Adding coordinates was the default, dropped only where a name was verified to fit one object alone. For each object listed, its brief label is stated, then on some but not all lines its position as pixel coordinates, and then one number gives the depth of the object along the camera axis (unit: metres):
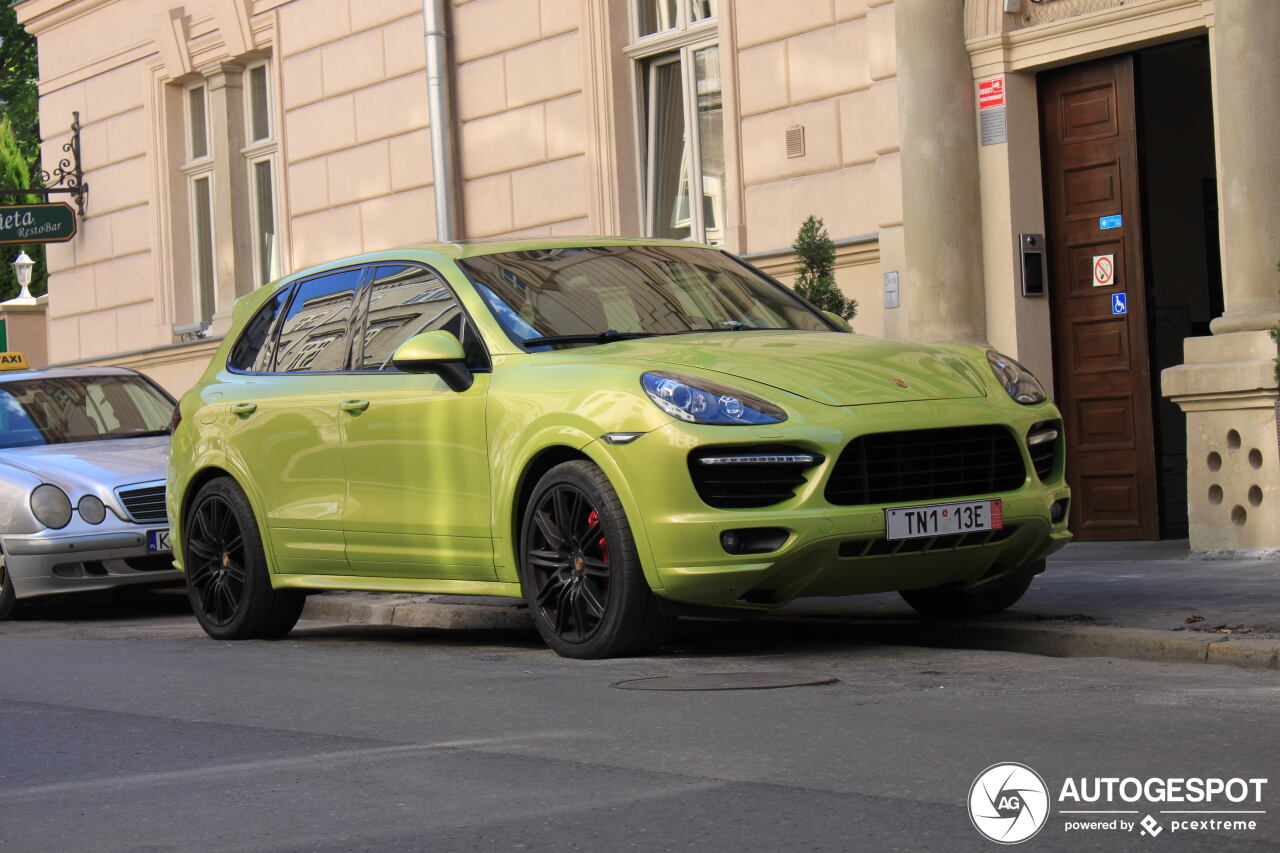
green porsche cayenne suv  6.95
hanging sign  20.89
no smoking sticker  12.36
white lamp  30.08
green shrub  12.88
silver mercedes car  11.49
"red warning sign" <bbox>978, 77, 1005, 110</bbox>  12.46
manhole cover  6.53
